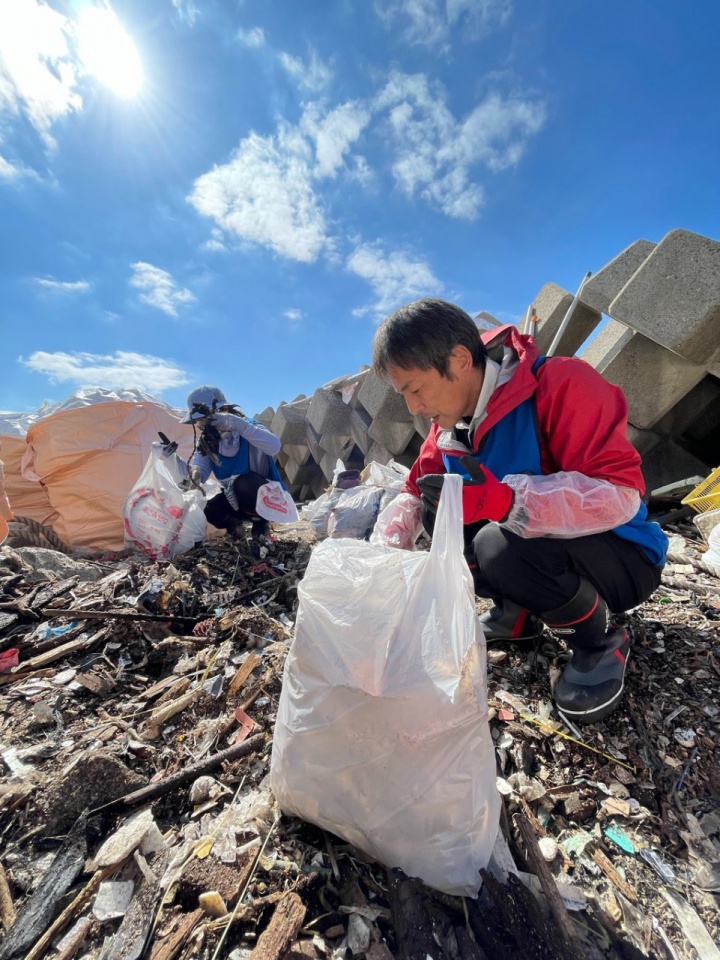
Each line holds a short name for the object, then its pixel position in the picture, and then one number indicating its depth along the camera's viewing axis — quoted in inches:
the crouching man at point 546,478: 55.2
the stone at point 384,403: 186.4
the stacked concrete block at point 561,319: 143.0
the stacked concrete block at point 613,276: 120.6
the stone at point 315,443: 279.1
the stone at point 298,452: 309.3
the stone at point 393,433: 191.5
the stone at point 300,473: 317.4
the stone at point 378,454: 206.7
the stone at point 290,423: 298.4
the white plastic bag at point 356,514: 139.2
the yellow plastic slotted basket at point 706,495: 104.1
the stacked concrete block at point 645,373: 111.8
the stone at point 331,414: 250.8
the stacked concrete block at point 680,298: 94.6
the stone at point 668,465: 132.3
